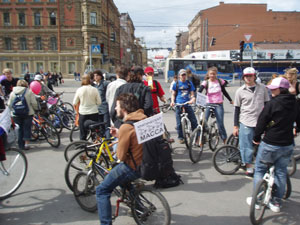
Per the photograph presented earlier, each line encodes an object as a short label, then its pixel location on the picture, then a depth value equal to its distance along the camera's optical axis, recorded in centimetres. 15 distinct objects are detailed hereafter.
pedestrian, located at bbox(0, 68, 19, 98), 883
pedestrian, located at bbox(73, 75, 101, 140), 570
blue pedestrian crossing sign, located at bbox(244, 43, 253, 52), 1365
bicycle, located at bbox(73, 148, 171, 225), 297
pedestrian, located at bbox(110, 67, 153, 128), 445
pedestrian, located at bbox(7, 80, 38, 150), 621
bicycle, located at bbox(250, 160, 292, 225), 323
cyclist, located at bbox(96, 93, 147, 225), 290
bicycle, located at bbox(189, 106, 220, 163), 557
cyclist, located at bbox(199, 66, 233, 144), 599
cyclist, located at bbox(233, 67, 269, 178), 447
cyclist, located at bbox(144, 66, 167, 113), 599
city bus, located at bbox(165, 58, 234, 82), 3148
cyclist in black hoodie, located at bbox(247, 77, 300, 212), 326
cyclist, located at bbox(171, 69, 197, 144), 654
